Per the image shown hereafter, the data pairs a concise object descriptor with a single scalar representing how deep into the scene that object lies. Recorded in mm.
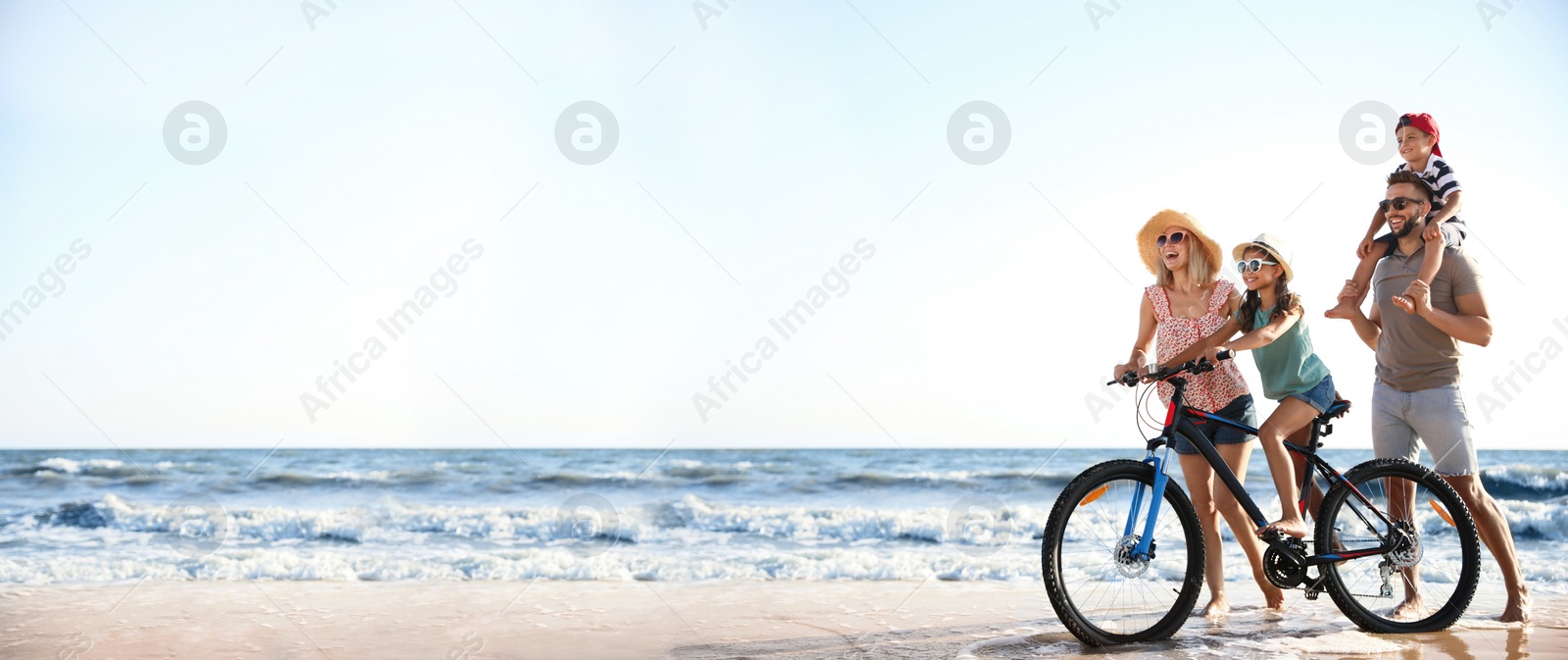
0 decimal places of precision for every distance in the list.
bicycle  3074
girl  3334
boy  3457
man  3525
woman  3547
